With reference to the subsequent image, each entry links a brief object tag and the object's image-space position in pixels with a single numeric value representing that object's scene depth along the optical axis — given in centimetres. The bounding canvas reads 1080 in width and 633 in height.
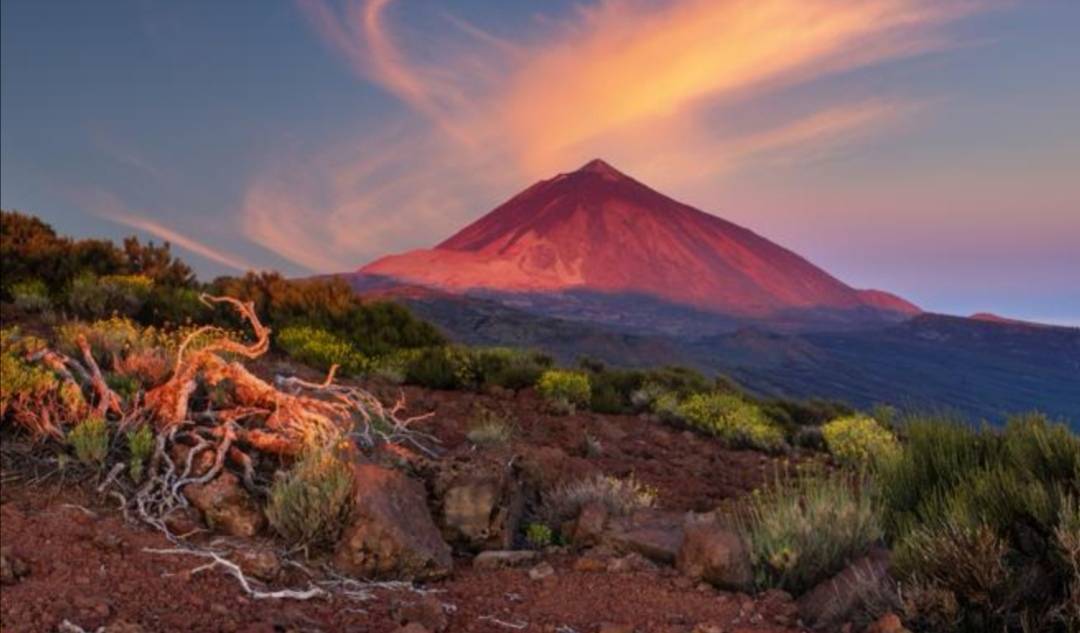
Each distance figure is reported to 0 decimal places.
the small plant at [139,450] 656
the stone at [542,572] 576
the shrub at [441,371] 1353
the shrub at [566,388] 1340
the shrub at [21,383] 725
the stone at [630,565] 584
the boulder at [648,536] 601
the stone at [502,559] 612
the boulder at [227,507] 620
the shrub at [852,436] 1250
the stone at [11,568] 513
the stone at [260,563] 553
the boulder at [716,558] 543
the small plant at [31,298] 1433
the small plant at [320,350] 1376
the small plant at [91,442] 665
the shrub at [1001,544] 448
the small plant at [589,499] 691
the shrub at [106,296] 1496
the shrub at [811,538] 548
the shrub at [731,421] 1302
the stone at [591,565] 589
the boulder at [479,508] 643
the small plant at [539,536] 657
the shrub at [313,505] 589
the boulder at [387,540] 575
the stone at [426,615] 486
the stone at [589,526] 640
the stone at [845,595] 485
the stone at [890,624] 425
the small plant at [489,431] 914
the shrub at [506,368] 1396
